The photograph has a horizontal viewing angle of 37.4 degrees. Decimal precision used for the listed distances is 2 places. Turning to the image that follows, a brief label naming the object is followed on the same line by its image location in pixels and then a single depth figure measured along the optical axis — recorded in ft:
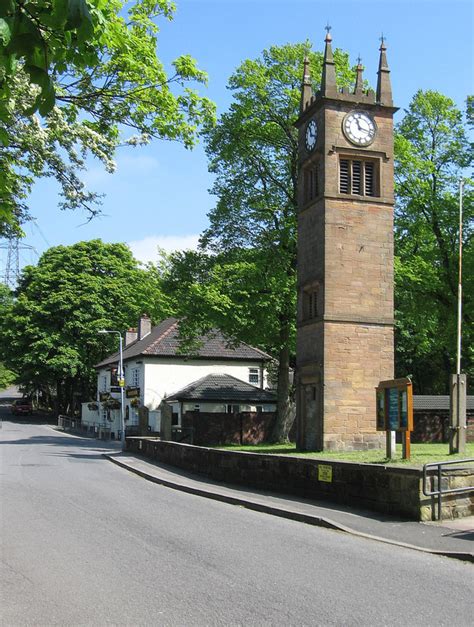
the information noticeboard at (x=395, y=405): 50.11
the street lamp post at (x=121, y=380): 136.26
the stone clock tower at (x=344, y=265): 74.59
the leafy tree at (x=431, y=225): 107.76
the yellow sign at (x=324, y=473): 49.18
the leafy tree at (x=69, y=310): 201.98
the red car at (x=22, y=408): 259.19
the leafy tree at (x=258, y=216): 104.53
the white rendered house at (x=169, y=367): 162.09
